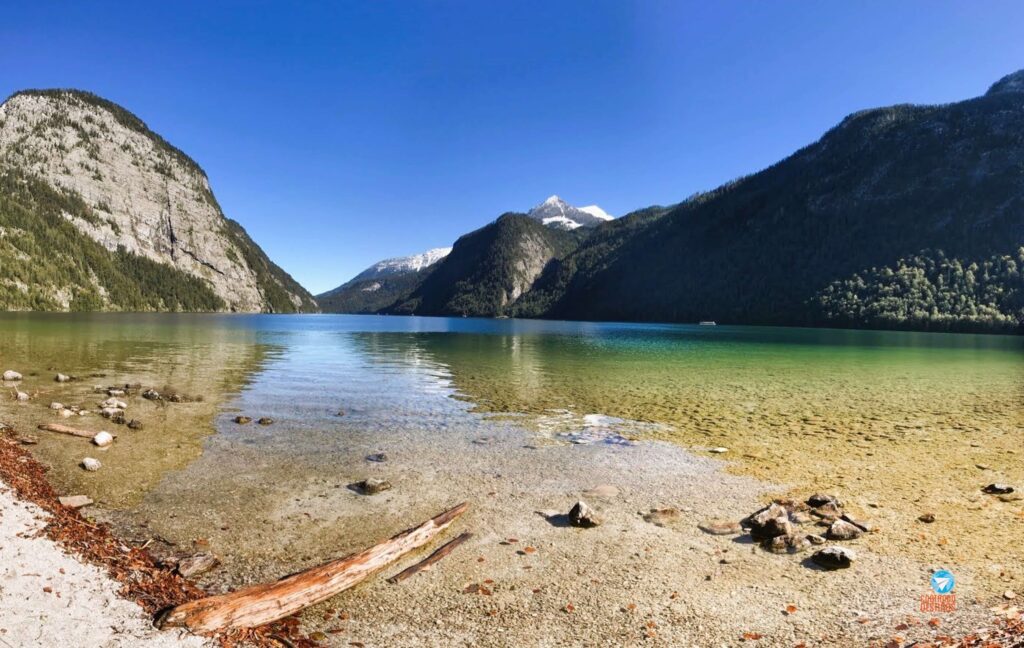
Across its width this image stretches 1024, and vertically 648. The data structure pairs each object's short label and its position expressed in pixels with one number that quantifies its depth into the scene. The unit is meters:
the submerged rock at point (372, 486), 12.92
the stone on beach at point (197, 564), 8.34
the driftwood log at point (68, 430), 16.89
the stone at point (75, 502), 10.75
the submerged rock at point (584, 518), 10.94
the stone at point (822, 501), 12.07
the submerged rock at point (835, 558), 9.12
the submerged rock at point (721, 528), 10.76
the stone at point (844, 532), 10.34
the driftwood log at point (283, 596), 6.38
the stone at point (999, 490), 13.27
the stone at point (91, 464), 13.62
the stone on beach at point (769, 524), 10.29
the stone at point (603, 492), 13.13
